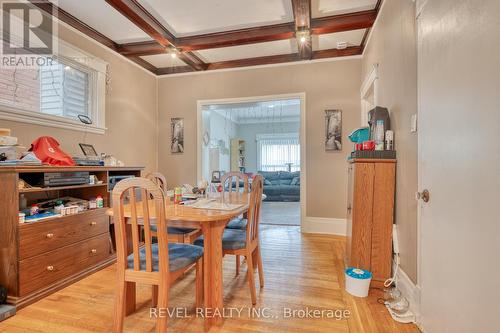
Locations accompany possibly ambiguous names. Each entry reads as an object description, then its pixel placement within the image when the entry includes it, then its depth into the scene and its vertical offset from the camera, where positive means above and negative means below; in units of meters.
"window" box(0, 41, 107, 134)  2.33 +0.79
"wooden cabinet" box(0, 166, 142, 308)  1.88 -0.66
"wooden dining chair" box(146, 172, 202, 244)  1.98 -0.56
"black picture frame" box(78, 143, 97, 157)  2.95 +0.18
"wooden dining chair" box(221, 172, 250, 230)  2.42 -0.28
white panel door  0.99 +0.00
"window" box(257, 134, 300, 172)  9.11 +0.47
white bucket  1.99 -0.94
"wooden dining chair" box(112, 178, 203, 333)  1.38 -0.56
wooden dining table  1.57 -0.52
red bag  2.23 +0.11
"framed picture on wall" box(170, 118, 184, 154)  4.41 +0.52
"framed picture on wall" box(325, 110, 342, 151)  3.78 +0.53
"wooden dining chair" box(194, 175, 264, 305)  1.85 -0.58
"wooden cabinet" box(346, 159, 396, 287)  2.13 -0.44
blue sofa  7.41 -0.64
